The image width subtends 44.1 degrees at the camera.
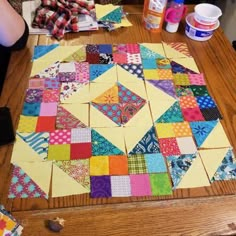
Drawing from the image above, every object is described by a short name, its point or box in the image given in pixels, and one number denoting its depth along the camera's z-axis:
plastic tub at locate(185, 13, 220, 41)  1.03
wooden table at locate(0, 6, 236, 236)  0.57
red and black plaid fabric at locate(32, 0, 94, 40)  1.02
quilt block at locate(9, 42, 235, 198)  0.65
